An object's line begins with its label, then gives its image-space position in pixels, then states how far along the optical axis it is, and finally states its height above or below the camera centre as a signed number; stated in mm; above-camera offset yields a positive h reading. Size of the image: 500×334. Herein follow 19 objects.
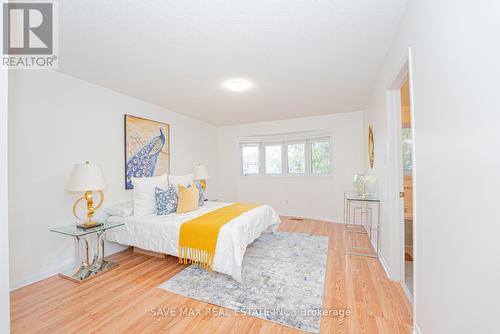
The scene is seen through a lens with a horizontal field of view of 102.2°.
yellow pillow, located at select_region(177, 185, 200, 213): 2914 -454
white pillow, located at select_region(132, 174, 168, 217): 2832 -379
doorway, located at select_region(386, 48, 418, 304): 2049 -209
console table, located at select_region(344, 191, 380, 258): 2707 -921
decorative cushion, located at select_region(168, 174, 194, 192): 3275 -193
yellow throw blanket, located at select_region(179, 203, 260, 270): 2203 -795
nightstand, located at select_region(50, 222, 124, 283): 2209 -1084
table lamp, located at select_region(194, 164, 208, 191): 4152 -84
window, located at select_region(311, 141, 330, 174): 4633 +252
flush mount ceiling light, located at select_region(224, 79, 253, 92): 2699 +1166
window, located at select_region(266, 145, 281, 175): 5180 +244
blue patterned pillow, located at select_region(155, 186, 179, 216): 2826 -455
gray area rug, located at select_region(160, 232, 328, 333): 1682 -1194
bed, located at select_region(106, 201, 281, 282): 2131 -801
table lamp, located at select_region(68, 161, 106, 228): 2211 -133
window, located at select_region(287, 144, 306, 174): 4898 +246
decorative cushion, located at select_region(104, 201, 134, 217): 2746 -555
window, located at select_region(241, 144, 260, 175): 5410 +262
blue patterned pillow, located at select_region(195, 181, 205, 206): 3377 -498
